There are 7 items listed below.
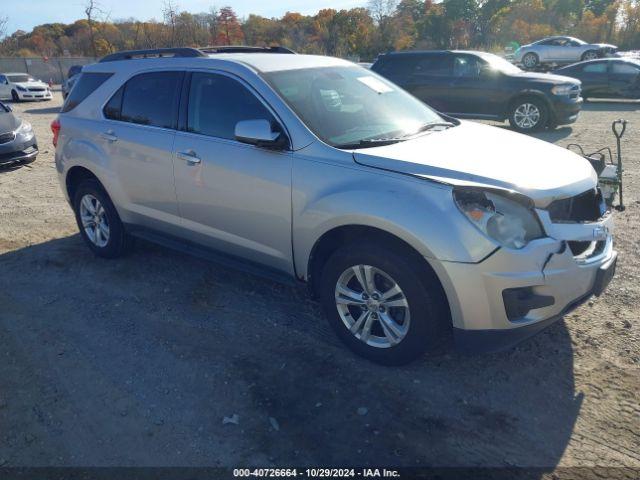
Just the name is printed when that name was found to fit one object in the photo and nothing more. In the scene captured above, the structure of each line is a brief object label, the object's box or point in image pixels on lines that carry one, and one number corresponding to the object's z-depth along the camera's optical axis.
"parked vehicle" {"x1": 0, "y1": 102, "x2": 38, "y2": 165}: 9.55
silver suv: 2.93
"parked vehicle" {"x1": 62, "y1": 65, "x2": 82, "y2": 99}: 22.02
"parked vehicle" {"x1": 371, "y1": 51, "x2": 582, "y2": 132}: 11.58
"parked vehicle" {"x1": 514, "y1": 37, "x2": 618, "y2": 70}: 28.03
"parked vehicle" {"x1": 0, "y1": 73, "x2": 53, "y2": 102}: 24.06
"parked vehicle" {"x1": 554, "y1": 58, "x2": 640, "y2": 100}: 16.66
